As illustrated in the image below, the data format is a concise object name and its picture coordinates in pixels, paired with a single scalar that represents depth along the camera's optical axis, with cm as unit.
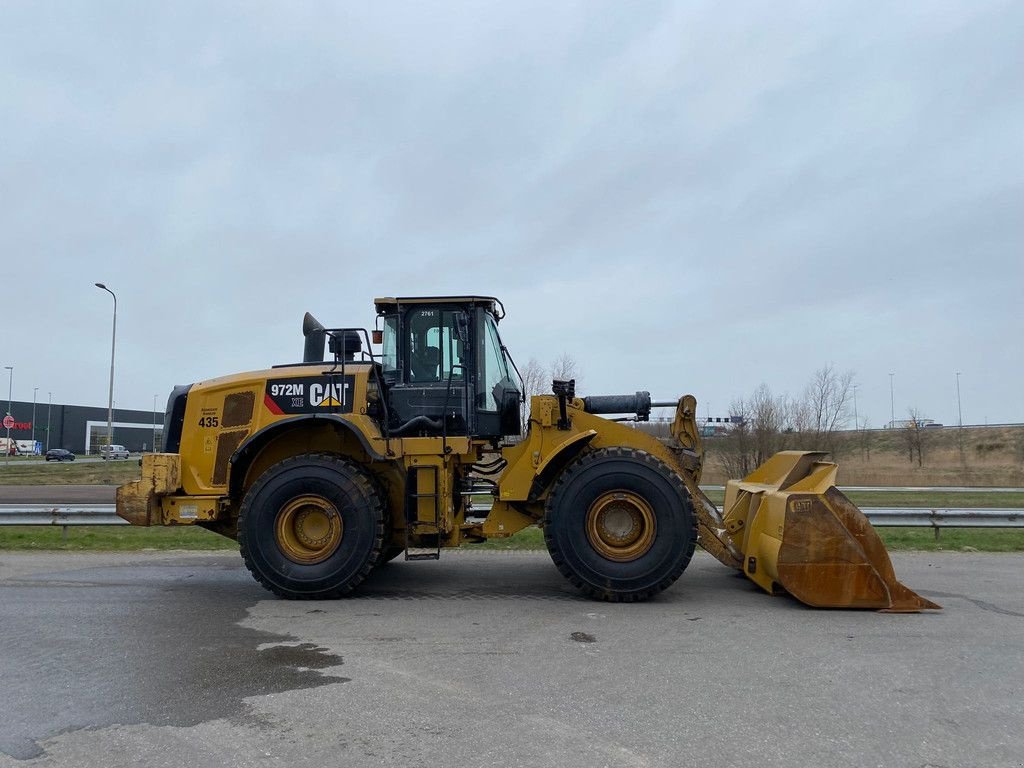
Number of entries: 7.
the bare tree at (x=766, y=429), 2712
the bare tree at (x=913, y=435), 4450
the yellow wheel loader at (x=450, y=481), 686
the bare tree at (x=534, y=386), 2270
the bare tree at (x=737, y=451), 2658
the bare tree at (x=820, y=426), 2977
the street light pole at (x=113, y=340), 2891
